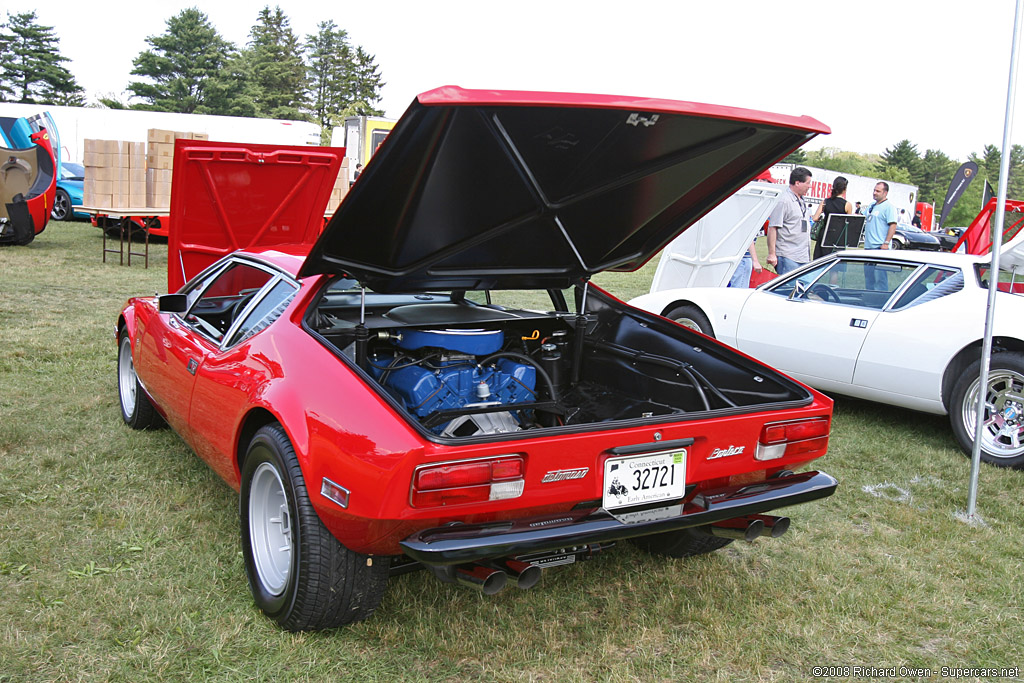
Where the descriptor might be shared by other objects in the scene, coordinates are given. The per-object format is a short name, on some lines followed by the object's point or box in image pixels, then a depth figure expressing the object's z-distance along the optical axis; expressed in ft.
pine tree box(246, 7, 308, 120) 196.65
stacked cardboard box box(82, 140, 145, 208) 44.16
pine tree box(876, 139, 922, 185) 292.20
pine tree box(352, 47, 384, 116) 215.10
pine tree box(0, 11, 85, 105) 171.83
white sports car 15.94
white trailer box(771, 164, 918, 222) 121.49
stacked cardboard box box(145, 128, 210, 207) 46.83
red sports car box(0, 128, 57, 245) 45.01
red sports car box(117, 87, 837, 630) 7.67
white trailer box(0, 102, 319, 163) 94.53
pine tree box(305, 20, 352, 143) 212.64
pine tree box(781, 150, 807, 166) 205.81
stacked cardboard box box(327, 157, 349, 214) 53.88
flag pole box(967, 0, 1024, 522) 12.12
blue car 63.57
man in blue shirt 32.22
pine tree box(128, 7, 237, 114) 182.80
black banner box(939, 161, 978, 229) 58.85
